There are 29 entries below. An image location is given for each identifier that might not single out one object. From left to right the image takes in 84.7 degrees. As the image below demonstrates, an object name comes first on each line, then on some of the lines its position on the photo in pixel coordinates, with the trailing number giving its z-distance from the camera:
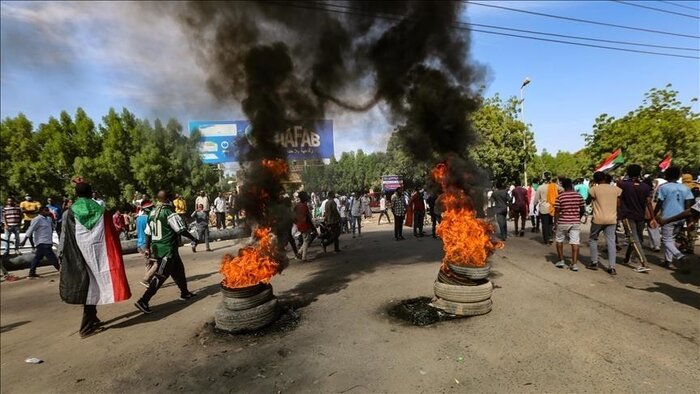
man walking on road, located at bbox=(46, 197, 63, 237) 12.34
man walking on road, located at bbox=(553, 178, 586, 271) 7.03
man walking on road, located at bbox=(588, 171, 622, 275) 6.71
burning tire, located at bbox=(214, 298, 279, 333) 4.80
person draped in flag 5.15
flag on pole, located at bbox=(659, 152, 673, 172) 13.03
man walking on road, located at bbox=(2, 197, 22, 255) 11.06
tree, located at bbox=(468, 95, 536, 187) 25.61
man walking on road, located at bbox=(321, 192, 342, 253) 10.31
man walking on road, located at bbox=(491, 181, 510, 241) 10.68
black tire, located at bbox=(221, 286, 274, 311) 4.84
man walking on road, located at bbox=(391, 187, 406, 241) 12.06
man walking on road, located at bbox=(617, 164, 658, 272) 7.33
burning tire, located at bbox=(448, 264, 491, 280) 5.00
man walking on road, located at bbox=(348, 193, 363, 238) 13.80
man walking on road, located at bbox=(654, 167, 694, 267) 7.04
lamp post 25.82
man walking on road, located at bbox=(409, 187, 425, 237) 12.47
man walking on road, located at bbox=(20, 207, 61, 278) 9.11
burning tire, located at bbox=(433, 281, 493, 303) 4.91
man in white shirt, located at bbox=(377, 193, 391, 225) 19.31
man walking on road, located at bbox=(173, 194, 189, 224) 12.61
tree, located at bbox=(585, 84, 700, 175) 25.19
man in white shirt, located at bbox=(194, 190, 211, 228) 12.49
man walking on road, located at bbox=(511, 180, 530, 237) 11.37
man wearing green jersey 5.93
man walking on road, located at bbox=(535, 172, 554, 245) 10.23
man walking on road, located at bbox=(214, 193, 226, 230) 16.11
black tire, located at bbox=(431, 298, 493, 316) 4.91
